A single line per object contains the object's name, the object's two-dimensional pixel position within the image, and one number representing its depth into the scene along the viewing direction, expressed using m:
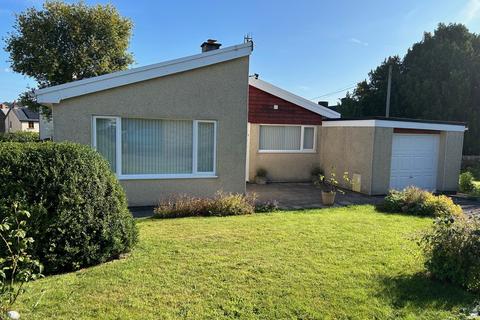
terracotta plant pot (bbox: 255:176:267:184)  15.46
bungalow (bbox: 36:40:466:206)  9.07
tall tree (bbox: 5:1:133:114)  22.05
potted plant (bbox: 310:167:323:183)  16.16
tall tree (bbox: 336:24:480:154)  25.48
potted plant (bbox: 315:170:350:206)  10.87
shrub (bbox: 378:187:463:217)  9.77
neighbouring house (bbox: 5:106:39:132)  56.69
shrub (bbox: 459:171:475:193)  14.63
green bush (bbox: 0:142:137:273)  4.74
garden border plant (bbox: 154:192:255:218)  8.73
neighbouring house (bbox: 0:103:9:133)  59.12
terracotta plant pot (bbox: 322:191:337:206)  10.86
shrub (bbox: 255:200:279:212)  9.75
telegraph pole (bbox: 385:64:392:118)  26.39
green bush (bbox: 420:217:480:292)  4.81
